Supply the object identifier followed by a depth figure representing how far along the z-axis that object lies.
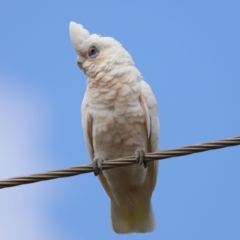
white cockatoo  9.77
